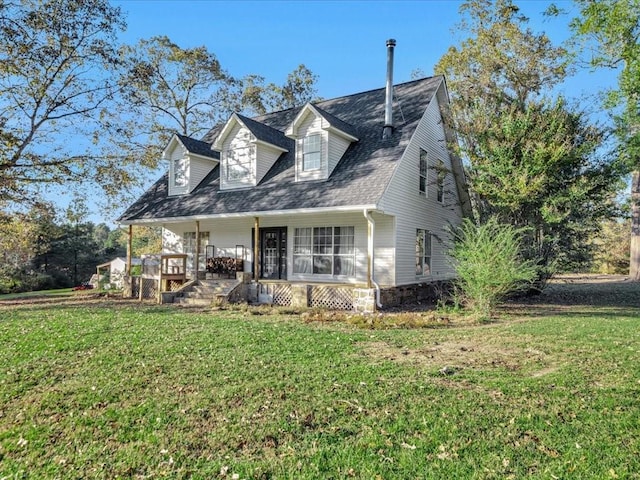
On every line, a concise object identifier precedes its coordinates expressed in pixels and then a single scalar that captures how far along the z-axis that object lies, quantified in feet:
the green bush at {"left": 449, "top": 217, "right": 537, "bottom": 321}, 34.04
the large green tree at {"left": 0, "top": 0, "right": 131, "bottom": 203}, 48.49
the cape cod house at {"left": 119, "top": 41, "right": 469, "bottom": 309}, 42.91
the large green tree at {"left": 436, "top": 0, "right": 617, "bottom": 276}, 41.96
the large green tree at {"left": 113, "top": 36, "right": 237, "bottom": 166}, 83.61
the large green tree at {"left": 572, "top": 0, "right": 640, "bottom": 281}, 45.81
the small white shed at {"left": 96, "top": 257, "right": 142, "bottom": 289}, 75.41
